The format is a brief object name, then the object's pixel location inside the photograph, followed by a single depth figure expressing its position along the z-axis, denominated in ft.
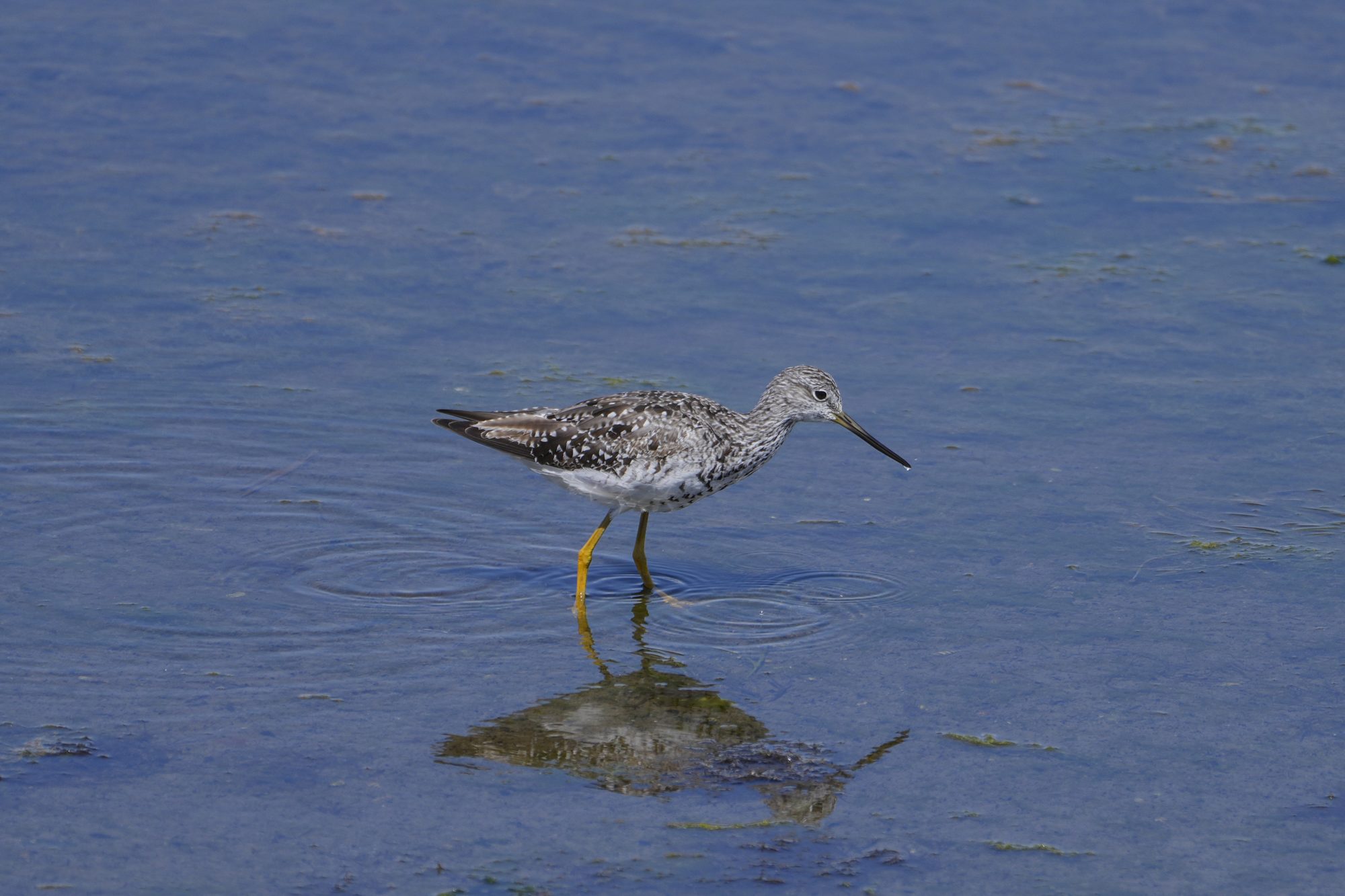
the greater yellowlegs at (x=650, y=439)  53.26
